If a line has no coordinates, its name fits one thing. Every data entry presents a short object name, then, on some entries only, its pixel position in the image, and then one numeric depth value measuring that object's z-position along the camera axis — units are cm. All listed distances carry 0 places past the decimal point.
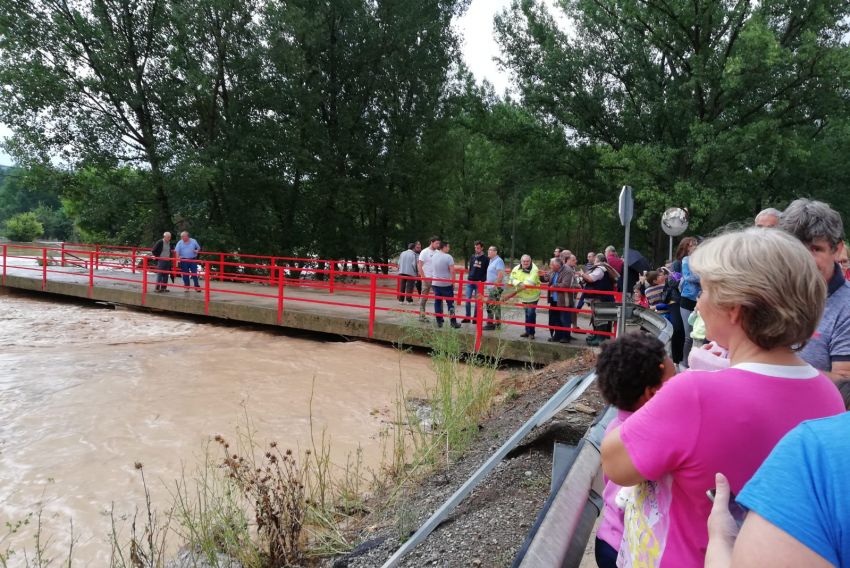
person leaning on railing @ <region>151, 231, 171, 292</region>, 1458
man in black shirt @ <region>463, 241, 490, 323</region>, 1195
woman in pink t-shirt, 124
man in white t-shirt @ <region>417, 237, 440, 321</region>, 1070
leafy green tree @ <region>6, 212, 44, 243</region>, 6631
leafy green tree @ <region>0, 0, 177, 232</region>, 1962
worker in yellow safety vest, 959
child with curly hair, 169
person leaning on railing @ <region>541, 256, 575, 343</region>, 959
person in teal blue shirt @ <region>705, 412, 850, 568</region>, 72
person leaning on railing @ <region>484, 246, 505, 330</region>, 1000
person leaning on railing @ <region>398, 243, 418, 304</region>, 1366
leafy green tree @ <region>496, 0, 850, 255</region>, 1734
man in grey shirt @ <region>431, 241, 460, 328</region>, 1055
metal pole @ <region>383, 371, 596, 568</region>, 256
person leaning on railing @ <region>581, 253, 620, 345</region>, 982
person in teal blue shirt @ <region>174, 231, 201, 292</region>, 1459
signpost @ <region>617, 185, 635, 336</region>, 663
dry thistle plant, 337
